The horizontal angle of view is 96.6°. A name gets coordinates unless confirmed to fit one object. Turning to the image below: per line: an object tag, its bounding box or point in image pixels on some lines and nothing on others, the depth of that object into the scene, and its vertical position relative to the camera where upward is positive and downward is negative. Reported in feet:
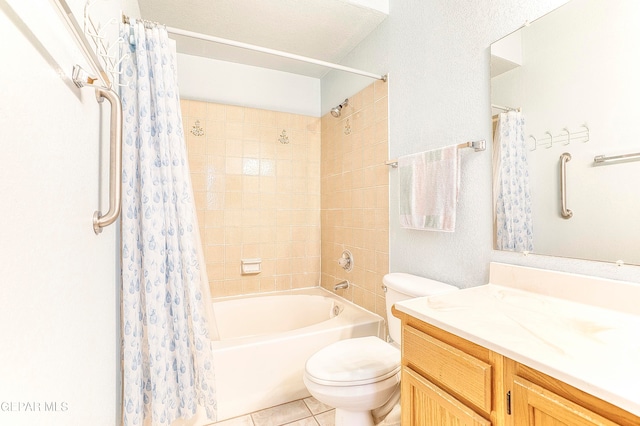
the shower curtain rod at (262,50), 4.49 +3.02
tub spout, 7.41 -1.84
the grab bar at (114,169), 2.82 +0.47
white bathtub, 5.02 -2.64
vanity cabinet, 1.77 -1.34
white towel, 4.41 +0.43
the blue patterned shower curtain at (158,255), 3.88 -0.55
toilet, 3.80 -2.17
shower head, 7.49 +2.83
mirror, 2.82 +0.97
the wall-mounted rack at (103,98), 2.55 +1.15
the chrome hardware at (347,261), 7.37 -1.20
